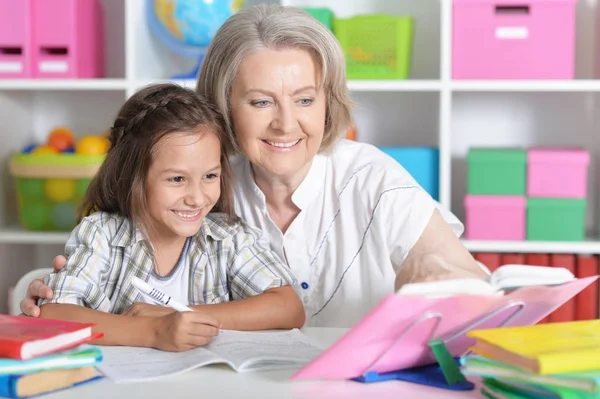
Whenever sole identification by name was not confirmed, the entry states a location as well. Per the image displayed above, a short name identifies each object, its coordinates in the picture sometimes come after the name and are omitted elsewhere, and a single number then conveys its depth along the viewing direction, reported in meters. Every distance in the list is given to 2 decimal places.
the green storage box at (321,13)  2.68
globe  2.68
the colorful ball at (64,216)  2.78
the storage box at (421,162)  2.65
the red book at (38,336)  0.99
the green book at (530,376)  0.90
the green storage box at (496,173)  2.64
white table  1.01
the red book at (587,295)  2.65
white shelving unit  2.91
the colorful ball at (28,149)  2.90
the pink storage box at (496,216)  2.65
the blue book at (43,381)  0.99
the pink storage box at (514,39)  2.62
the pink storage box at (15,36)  2.70
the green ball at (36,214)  2.80
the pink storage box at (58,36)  2.72
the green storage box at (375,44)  2.68
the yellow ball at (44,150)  2.78
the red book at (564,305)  2.66
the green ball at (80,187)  2.76
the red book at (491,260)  2.65
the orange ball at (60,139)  2.84
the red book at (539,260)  2.67
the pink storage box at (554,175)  2.63
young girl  1.48
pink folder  0.97
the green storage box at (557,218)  2.64
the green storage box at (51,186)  2.73
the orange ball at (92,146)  2.76
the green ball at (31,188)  2.78
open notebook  1.10
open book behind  0.94
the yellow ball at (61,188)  2.77
